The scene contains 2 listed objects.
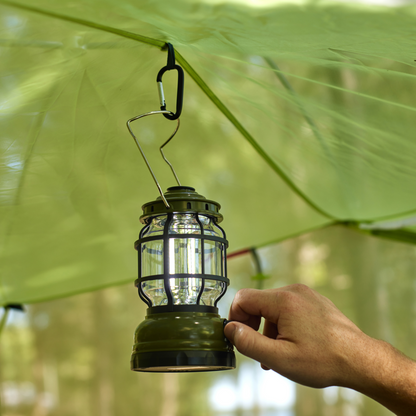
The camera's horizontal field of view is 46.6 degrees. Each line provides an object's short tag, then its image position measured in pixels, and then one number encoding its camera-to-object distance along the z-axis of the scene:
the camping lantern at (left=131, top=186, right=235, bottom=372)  0.86
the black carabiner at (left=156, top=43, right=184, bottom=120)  1.01
